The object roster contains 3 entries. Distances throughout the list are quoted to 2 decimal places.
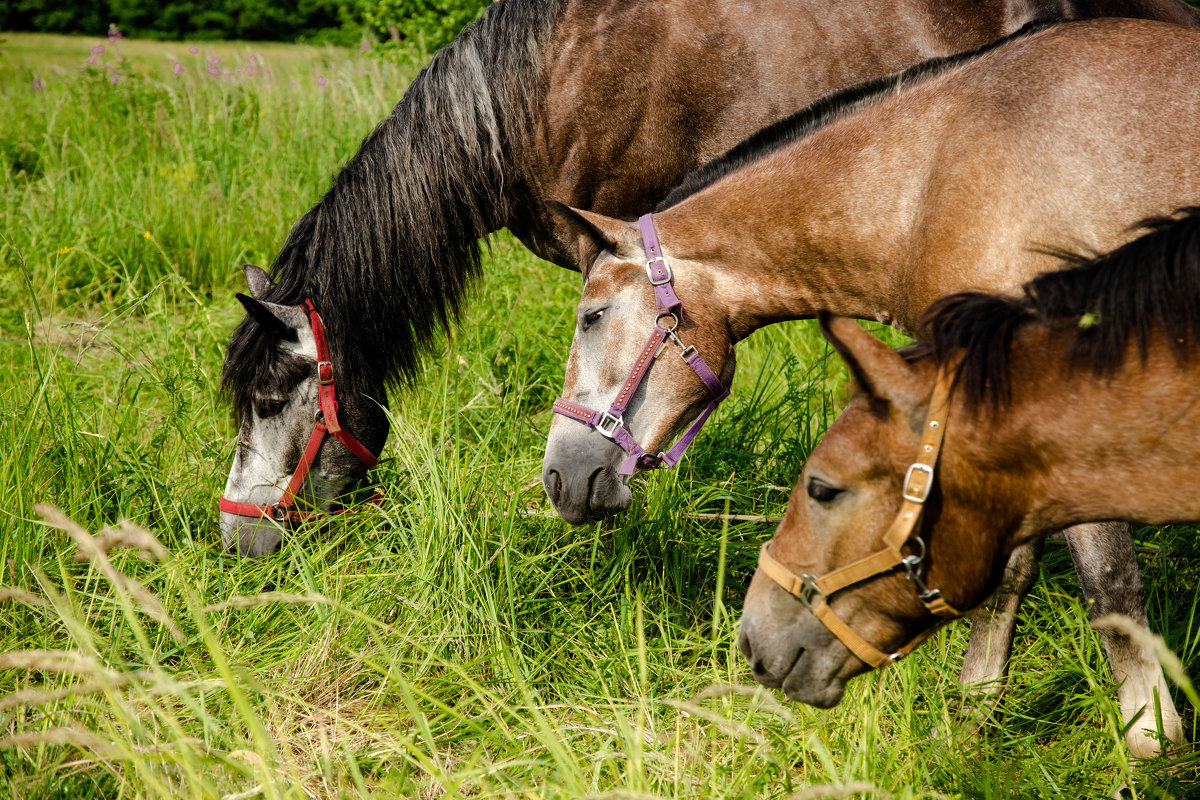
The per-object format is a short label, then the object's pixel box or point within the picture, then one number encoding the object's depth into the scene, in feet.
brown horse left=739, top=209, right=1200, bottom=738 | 16.80
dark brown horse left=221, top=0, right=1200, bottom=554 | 20.32
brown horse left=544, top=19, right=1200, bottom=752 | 18.07
